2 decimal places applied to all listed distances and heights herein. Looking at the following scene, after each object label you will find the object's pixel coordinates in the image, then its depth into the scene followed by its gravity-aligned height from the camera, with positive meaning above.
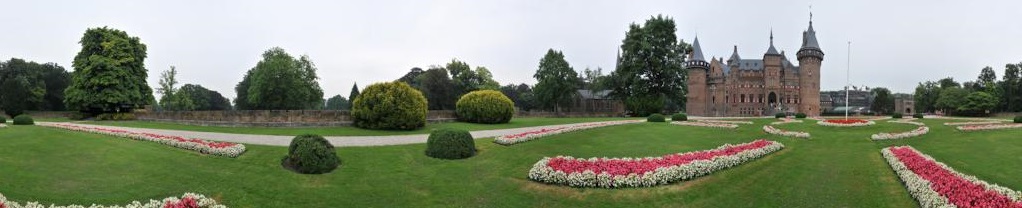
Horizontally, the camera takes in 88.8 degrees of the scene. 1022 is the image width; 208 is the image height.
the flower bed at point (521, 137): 18.57 -0.99
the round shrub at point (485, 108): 32.31 +0.19
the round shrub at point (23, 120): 22.38 -0.44
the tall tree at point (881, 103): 82.69 +1.42
